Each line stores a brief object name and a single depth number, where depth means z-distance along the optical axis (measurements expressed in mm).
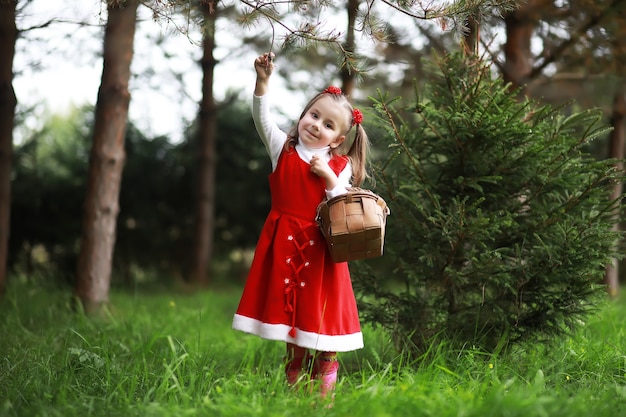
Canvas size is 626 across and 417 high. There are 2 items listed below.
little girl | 2906
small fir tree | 3336
